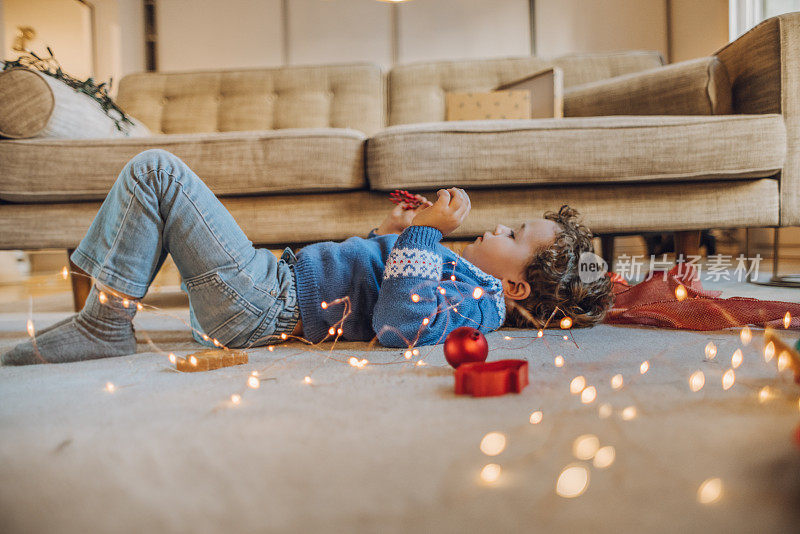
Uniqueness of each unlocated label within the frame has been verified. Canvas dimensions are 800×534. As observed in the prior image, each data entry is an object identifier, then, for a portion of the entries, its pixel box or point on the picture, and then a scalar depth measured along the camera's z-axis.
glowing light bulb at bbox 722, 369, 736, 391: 0.61
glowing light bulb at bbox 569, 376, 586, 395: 0.61
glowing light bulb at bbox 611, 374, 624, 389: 0.62
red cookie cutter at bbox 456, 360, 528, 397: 0.59
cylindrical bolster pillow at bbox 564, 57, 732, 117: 1.53
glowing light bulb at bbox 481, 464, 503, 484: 0.39
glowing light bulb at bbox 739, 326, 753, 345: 0.87
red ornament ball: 0.67
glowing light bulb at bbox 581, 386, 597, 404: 0.57
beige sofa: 1.35
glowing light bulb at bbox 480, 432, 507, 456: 0.44
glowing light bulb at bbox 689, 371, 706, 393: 0.60
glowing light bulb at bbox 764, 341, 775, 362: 0.72
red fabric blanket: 1.00
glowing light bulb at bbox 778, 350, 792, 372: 0.51
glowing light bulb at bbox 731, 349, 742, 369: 0.70
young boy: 0.84
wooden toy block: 0.75
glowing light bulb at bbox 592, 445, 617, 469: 0.41
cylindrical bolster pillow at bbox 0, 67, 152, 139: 1.31
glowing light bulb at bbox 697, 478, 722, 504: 0.36
